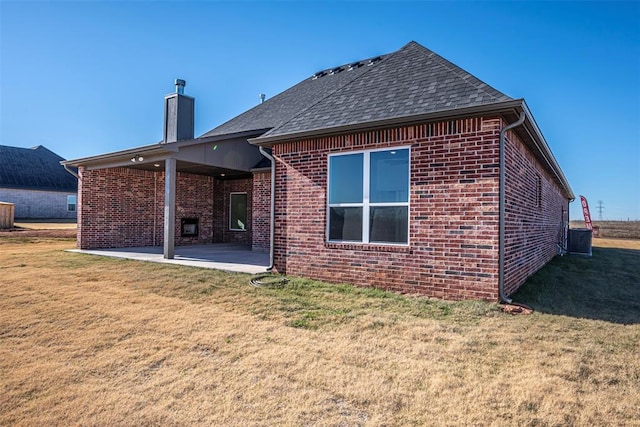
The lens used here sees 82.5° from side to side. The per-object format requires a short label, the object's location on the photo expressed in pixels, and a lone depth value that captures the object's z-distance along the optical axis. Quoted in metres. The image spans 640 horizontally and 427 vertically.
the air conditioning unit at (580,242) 14.35
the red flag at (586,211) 22.19
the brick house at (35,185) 32.72
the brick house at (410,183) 5.52
